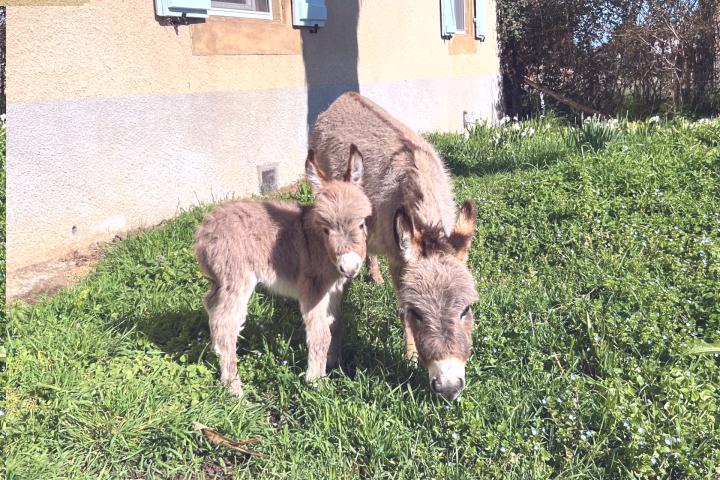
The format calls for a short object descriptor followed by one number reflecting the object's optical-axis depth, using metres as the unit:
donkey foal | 3.63
